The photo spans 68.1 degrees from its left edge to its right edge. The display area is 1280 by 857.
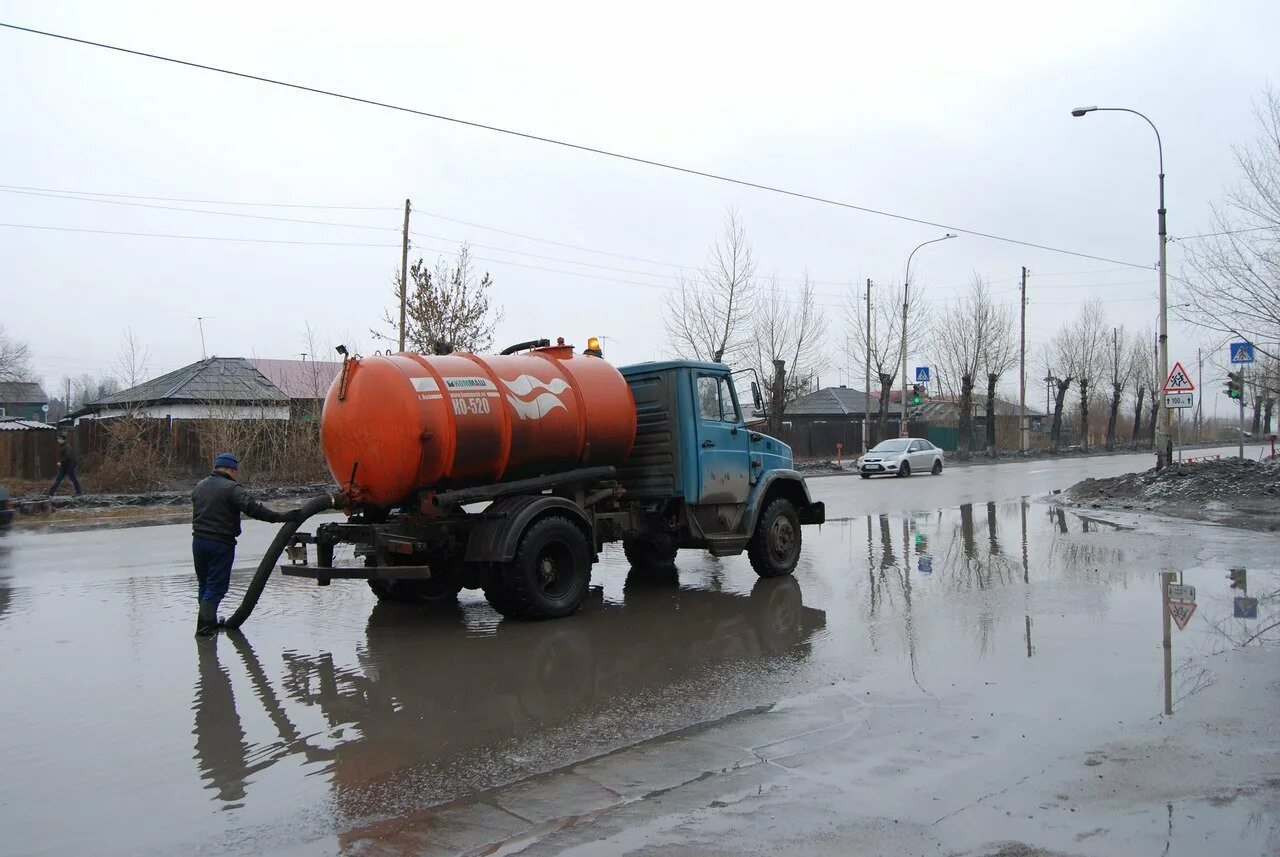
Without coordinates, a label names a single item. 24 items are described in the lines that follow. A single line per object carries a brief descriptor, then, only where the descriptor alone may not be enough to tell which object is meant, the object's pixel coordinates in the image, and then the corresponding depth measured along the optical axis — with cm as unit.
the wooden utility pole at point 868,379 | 4206
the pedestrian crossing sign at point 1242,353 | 2042
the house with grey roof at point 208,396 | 2742
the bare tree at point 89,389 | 8928
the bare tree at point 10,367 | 6317
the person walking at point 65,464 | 2252
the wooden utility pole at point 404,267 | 2903
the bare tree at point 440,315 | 2931
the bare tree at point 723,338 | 3569
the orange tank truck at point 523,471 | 830
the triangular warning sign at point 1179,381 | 2266
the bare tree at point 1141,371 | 6925
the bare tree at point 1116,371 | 6494
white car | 3328
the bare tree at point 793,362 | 4009
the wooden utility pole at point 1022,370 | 4911
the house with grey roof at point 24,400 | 7330
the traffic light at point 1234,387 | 2054
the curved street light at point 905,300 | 4071
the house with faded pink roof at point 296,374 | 4209
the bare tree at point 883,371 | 4424
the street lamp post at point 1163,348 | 2202
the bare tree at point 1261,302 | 1844
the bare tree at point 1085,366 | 6072
